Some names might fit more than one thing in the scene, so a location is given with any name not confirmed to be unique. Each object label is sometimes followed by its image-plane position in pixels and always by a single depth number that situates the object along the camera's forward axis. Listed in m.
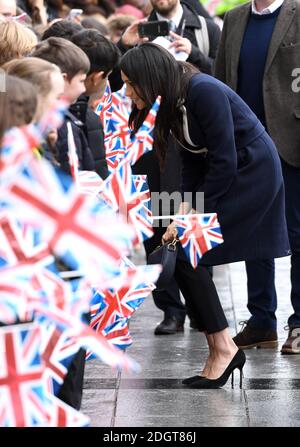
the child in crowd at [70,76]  9.23
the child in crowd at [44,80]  8.21
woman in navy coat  10.37
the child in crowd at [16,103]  7.09
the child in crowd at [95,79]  10.62
